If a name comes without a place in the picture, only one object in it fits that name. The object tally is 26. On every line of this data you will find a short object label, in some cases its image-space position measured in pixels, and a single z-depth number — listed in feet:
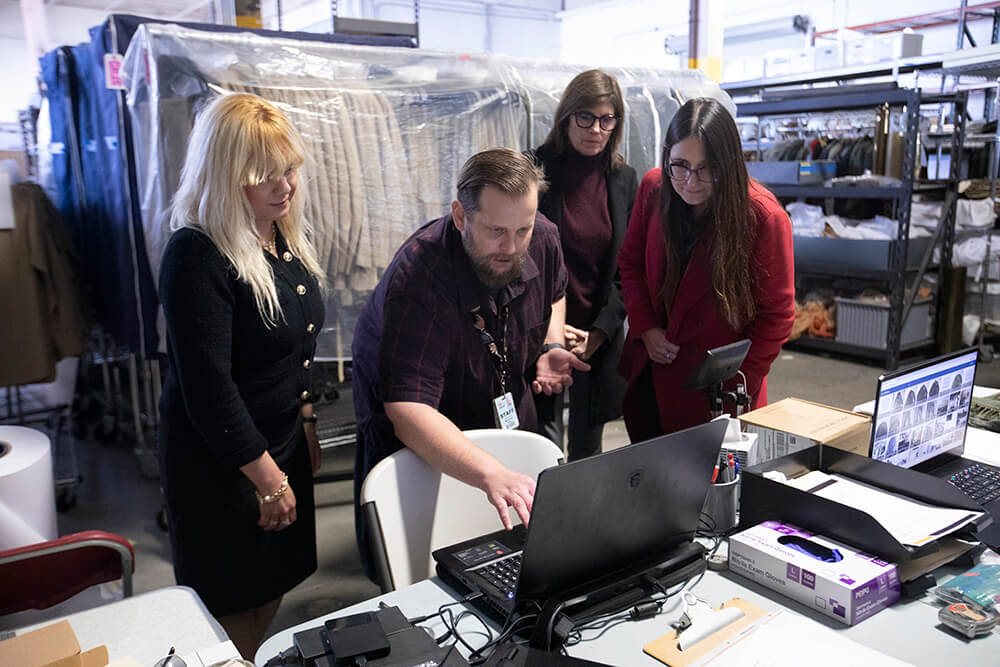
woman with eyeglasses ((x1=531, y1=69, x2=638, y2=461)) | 8.05
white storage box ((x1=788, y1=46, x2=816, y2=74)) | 19.62
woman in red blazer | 6.03
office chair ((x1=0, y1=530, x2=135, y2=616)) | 4.47
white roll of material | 5.82
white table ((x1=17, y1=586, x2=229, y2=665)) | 3.80
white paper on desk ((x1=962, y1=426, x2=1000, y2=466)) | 5.73
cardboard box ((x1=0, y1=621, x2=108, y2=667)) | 3.14
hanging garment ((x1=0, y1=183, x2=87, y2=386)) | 10.67
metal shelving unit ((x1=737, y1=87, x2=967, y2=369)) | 15.49
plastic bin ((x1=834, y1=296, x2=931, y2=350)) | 16.72
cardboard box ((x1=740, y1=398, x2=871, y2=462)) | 4.95
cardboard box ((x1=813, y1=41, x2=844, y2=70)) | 19.11
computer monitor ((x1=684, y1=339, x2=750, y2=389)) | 5.37
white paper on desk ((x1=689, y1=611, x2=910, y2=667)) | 3.39
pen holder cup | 4.61
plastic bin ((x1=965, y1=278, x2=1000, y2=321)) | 16.72
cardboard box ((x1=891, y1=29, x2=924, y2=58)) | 17.76
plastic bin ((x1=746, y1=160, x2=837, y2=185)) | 17.19
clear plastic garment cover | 8.75
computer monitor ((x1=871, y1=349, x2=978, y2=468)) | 4.83
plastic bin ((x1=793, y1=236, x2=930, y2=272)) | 16.31
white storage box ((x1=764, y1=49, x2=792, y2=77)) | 20.48
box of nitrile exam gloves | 3.72
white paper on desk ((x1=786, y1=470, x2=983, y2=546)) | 4.08
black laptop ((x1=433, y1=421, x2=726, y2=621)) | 3.38
